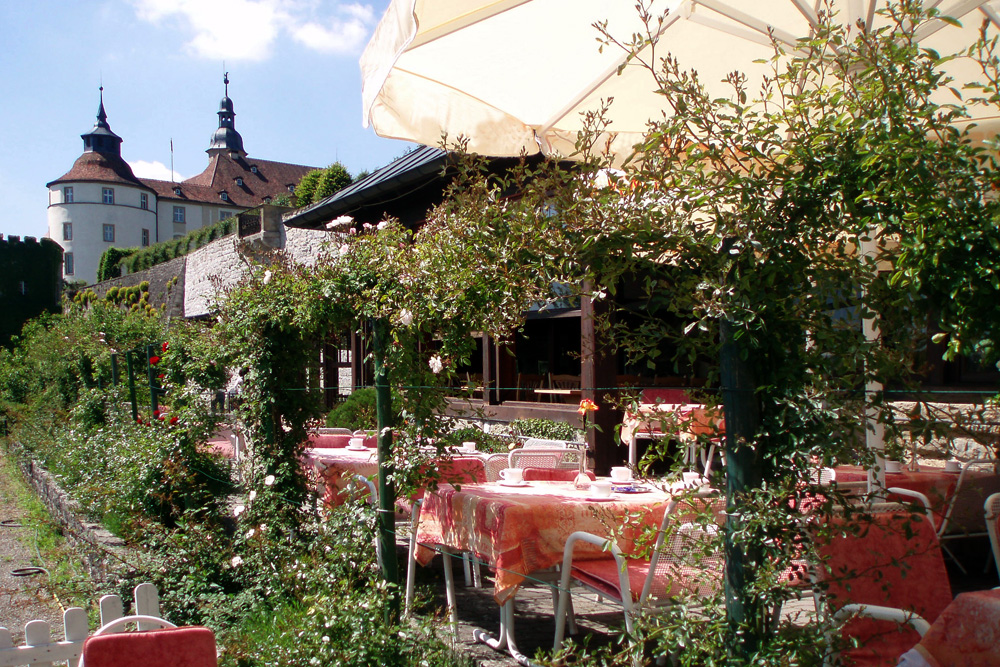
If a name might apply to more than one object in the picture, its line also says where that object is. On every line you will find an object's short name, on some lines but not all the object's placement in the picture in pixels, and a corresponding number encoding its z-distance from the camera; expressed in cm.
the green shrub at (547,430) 905
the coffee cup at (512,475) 410
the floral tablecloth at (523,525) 327
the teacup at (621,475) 397
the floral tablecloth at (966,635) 178
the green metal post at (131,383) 691
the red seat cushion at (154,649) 234
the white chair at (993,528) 289
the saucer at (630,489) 385
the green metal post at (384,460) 337
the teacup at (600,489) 375
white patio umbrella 327
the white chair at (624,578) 277
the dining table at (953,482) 411
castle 5916
